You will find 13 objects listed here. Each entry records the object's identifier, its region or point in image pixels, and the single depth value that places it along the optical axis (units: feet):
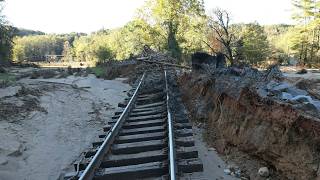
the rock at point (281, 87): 14.63
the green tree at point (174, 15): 94.33
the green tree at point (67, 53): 270.39
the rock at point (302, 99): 12.73
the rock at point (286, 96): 13.27
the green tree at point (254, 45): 112.01
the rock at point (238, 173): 12.28
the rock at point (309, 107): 11.75
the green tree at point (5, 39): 122.04
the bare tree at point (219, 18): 66.07
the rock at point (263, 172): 11.74
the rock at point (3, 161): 15.51
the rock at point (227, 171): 12.50
